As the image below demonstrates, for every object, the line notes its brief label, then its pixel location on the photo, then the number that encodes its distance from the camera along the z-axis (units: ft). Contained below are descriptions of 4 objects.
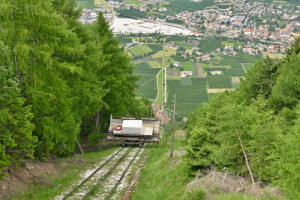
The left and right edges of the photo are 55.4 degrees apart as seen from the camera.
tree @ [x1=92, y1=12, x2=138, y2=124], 102.58
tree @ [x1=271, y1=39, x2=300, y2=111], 67.56
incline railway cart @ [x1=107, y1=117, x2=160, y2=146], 104.06
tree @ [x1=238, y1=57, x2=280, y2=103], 89.51
